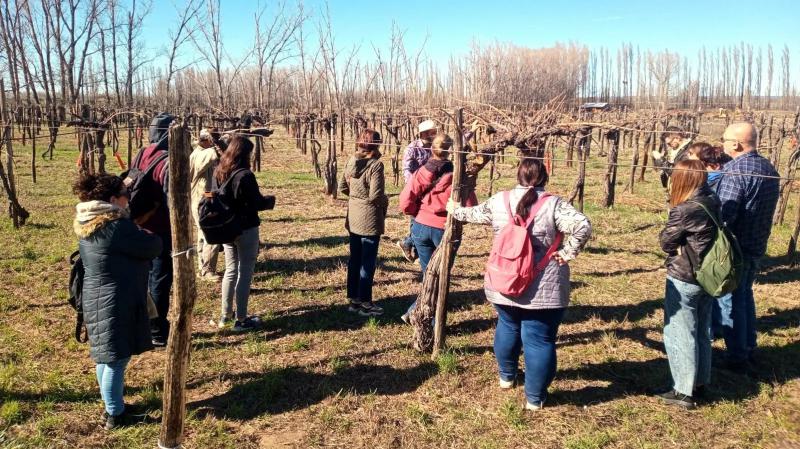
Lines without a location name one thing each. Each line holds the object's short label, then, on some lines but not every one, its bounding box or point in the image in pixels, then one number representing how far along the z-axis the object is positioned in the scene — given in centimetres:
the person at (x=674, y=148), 720
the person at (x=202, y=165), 487
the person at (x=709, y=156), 417
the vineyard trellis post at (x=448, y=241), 355
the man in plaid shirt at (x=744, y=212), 373
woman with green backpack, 301
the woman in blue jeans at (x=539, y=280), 290
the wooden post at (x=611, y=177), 995
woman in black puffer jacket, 275
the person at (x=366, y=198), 430
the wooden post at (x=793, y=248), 618
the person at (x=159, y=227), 383
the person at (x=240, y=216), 388
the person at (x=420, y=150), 509
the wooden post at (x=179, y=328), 257
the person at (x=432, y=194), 398
